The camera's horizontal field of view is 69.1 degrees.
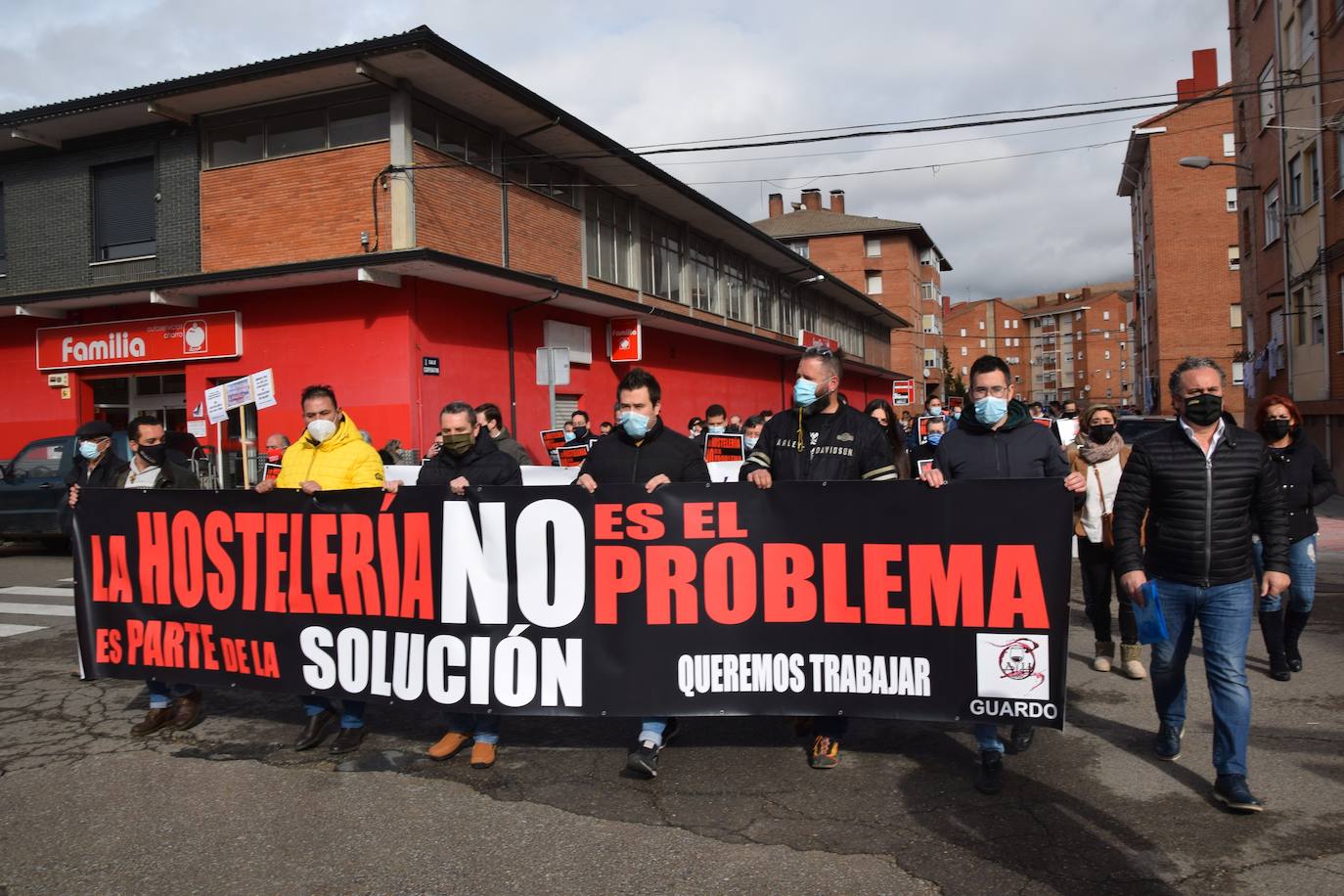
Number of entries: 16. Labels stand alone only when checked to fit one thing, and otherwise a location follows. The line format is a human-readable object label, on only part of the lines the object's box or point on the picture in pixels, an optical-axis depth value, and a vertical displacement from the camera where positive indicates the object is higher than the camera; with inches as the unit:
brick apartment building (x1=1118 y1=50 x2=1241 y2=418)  1776.6 +358.2
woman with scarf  248.2 -23.2
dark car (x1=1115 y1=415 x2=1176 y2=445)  706.2 +8.8
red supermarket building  619.8 +151.8
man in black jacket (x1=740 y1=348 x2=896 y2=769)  186.5 +0.1
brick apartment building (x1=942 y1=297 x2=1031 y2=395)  4831.9 +561.4
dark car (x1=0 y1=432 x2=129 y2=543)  541.3 -17.9
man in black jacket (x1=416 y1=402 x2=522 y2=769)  196.2 -2.1
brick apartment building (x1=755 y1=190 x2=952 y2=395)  2488.9 +491.5
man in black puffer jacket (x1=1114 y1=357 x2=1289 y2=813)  160.9 -16.3
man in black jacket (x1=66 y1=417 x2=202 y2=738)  219.8 -5.0
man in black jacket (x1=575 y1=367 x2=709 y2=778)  193.6 -0.2
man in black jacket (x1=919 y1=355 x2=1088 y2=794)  186.1 -0.7
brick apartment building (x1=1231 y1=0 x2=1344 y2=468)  762.8 +203.6
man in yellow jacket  205.1 -0.7
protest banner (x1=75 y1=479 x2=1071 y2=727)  172.2 -28.6
